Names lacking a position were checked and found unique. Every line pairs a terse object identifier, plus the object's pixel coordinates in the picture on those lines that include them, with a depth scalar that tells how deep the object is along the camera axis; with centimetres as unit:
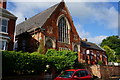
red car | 732
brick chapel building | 1547
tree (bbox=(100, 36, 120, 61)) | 4216
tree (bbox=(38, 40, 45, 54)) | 1403
